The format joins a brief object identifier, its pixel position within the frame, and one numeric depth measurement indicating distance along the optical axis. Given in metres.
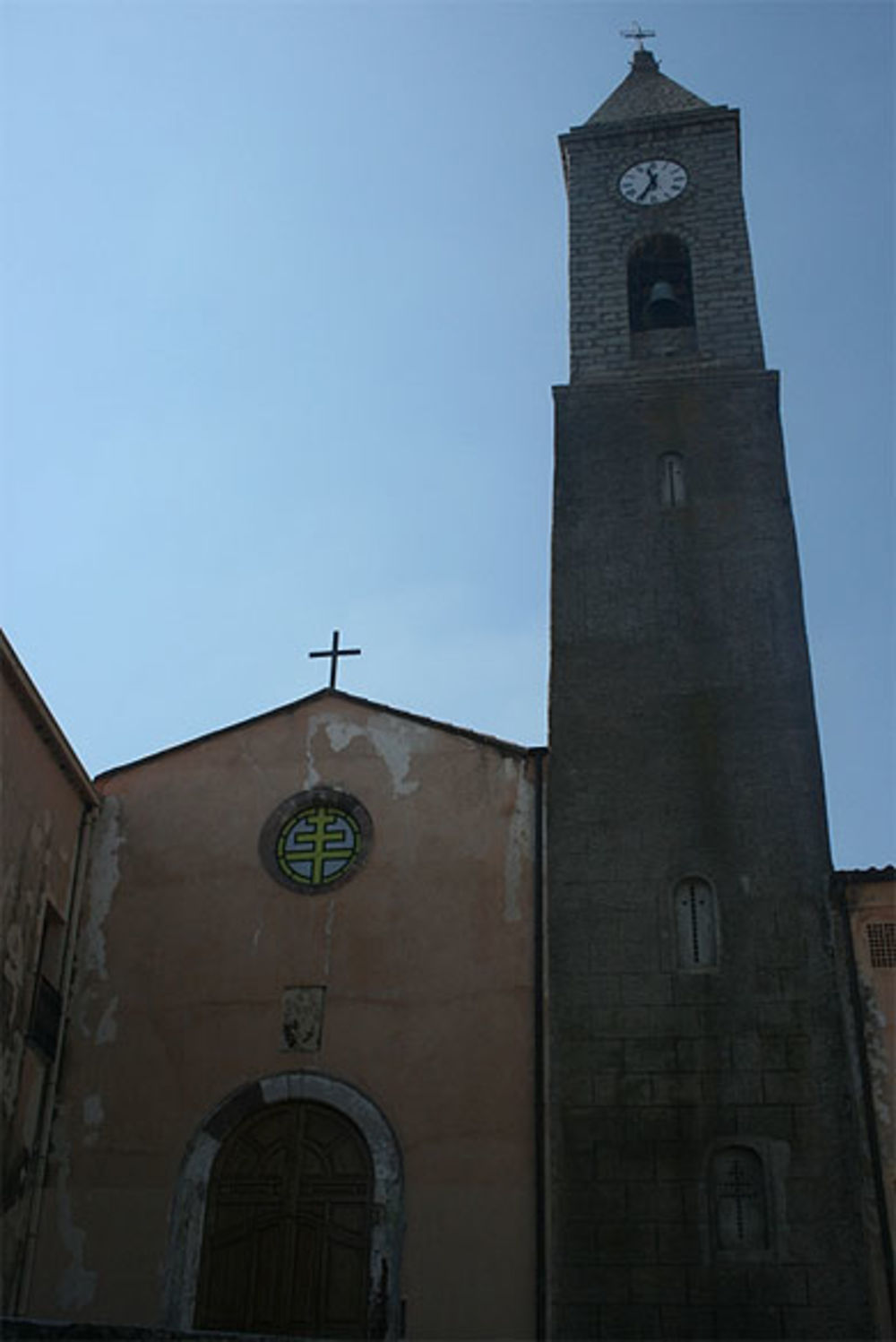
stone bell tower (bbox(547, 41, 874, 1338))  12.90
